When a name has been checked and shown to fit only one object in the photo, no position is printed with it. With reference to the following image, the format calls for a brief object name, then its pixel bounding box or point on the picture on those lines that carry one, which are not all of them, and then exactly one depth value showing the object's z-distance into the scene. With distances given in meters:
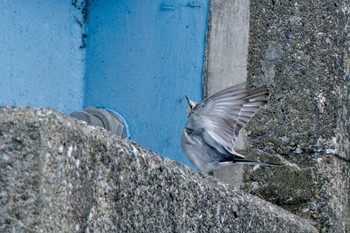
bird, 7.96
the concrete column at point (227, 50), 8.75
